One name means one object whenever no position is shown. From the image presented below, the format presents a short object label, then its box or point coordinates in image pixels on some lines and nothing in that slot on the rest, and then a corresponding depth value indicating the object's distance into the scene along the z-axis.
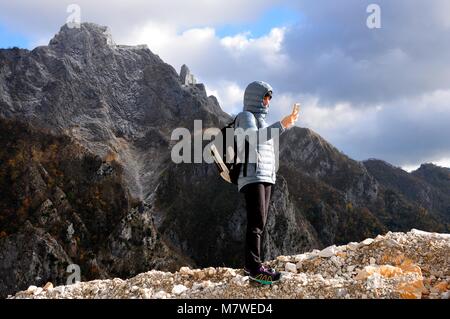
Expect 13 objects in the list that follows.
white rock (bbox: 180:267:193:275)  10.55
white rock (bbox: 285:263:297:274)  10.14
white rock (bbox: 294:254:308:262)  10.83
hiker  8.37
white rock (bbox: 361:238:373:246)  11.07
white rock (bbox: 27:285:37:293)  9.84
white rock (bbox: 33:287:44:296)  9.60
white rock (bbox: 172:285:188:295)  8.80
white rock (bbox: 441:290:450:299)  7.58
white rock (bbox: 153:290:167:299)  8.53
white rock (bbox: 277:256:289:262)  11.01
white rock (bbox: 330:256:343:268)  10.20
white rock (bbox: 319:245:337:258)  10.70
